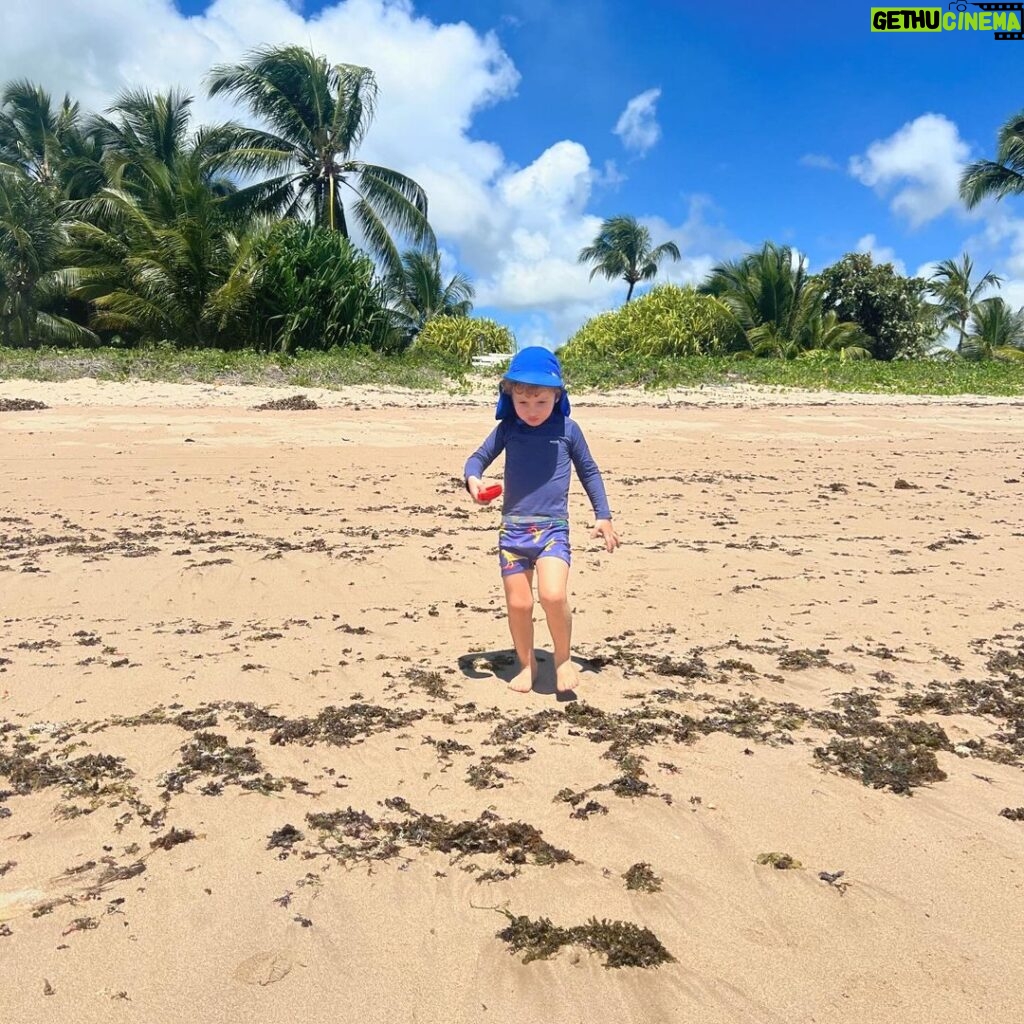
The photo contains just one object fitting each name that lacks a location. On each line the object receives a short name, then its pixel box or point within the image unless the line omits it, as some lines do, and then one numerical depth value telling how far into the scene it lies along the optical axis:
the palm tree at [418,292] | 31.19
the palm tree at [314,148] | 24.97
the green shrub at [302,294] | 21.27
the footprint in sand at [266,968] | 2.12
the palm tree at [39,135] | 33.66
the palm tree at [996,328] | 34.59
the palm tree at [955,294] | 43.00
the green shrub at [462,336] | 26.19
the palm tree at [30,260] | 25.28
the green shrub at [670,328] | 28.03
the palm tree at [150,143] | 25.75
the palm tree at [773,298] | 28.47
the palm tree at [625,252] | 48.06
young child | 3.92
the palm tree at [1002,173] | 31.19
